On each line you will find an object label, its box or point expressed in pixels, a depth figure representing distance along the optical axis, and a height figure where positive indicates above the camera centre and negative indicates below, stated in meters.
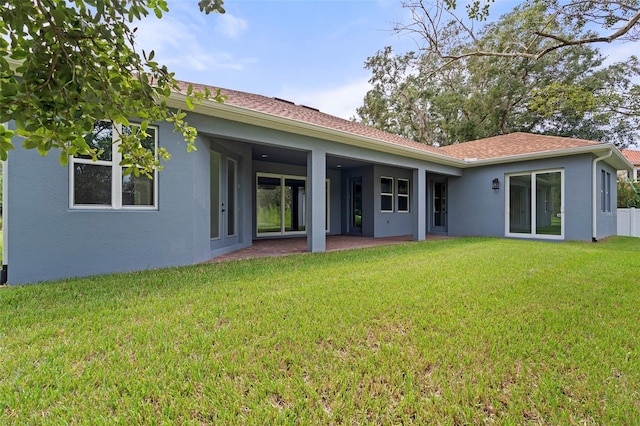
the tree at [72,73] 1.28 +0.69
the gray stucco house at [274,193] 4.75 +0.50
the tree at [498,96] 15.23 +8.07
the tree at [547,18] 7.45 +5.38
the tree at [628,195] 15.07 +0.87
